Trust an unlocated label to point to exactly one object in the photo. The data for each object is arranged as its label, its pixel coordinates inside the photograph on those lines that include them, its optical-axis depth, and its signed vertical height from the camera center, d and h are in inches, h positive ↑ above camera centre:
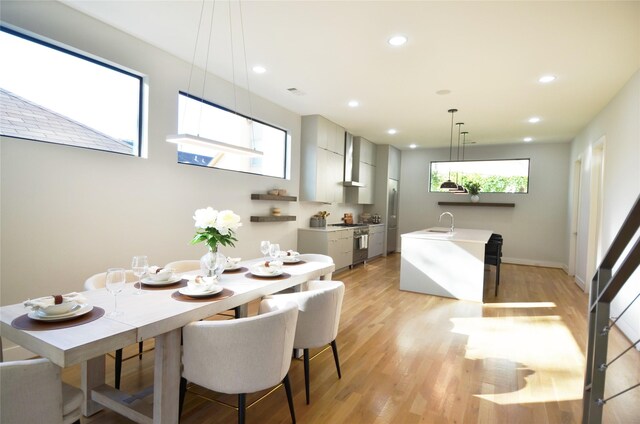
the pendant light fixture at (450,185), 213.9 +16.8
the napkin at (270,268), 100.4 -20.4
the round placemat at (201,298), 75.2 -22.5
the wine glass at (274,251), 110.7 -16.0
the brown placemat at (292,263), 120.2 -21.8
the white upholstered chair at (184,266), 114.0 -23.1
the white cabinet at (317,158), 237.8 +34.1
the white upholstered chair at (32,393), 47.3 -29.9
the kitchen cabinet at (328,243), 230.1 -27.2
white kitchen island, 188.2 -32.9
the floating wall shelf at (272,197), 194.0 +3.5
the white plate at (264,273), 98.6 -21.2
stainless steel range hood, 285.8 +38.8
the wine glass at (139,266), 70.6 -14.6
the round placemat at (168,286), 84.4 -22.7
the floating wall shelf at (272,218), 194.5 -9.6
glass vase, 87.0 -16.5
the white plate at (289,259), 120.7 -20.5
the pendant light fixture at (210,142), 93.3 +17.0
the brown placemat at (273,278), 97.7 -22.2
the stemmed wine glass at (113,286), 62.8 -16.9
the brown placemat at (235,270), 105.6 -22.4
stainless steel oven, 271.6 -31.3
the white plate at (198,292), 76.3 -21.5
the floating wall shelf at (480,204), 318.3 +6.3
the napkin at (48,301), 60.1 -20.1
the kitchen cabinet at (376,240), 306.5 -32.3
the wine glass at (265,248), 110.3 -15.1
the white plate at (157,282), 85.6 -21.6
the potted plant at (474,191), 327.3 +19.0
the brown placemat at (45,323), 56.4 -22.5
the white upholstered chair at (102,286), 88.4 -24.2
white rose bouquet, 83.8 -6.3
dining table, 52.6 -23.6
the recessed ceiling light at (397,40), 122.9 +63.0
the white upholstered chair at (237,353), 65.5 -30.6
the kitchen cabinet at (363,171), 306.3 +34.2
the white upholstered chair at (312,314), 87.1 -29.6
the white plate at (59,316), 58.9 -21.7
